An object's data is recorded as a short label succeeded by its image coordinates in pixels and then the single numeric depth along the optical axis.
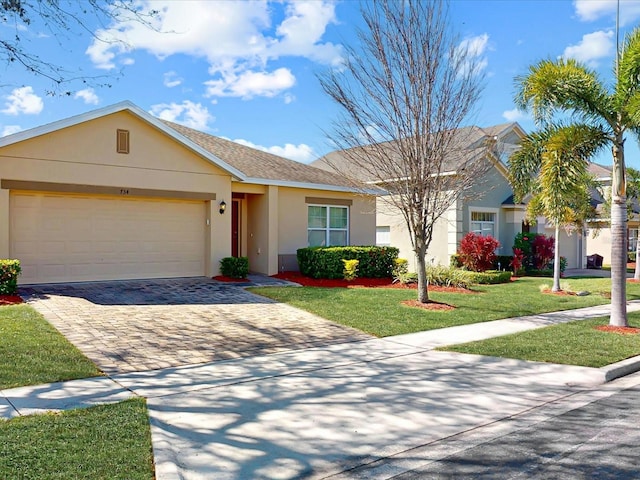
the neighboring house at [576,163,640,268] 27.44
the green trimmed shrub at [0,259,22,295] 11.60
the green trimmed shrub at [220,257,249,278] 16.19
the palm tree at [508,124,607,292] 11.73
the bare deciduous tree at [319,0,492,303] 12.62
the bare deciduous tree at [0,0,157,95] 7.31
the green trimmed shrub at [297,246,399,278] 17.28
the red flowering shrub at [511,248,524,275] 21.95
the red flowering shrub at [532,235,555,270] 22.77
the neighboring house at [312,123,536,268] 21.84
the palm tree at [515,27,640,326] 10.94
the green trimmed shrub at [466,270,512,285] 18.80
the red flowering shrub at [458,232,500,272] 19.98
